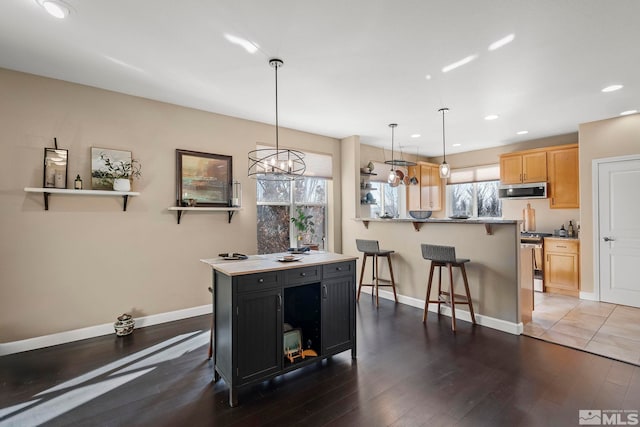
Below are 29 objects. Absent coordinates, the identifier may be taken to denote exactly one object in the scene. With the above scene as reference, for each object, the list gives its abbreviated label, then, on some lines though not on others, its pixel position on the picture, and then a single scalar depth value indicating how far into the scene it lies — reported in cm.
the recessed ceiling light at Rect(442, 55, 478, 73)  271
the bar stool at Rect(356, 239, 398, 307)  438
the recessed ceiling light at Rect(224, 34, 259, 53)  240
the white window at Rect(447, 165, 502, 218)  654
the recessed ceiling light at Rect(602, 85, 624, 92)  330
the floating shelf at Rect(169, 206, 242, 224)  376
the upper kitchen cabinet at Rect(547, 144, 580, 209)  507
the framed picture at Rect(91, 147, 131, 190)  332
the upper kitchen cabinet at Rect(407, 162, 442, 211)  692
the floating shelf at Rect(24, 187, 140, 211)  295
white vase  334
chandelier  257
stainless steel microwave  538
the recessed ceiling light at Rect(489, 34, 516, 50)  239
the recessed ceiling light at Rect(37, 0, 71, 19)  199
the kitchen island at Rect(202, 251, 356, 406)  220
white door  423
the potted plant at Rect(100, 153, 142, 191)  336
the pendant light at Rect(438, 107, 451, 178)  418
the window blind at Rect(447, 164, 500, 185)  650
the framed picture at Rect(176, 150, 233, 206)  389
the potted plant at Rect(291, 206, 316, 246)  501
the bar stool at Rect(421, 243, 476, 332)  351
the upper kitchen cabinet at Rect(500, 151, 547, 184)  543
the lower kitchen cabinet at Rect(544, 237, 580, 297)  480
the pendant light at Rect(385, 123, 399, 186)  486
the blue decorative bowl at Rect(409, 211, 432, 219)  434
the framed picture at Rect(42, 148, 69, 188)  306
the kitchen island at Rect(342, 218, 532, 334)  343
